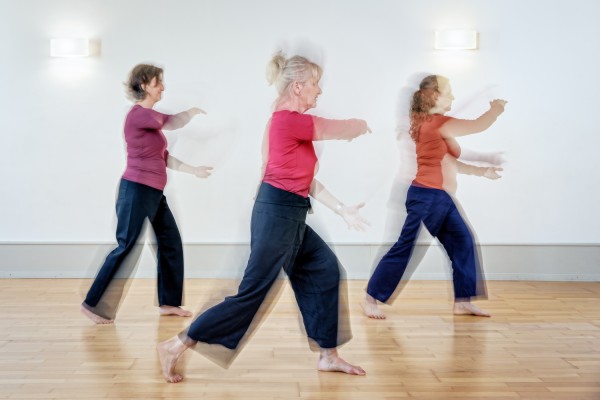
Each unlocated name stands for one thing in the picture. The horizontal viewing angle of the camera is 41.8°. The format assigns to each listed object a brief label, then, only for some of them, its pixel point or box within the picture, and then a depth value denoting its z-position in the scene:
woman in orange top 4.21
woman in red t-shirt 2.88
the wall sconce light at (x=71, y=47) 5.49
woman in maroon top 3.98
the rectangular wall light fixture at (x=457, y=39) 5.48
